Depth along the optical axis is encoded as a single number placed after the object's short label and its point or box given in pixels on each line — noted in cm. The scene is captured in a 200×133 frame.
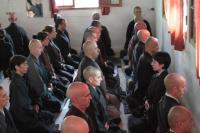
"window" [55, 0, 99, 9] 1091
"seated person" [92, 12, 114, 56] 1019
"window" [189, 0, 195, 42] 577
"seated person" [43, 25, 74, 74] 847
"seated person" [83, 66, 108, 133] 532
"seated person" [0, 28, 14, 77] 900
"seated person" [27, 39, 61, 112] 680
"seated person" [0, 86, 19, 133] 490
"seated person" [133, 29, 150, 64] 732
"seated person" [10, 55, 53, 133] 595
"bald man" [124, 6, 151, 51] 1019
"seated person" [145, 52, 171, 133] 550
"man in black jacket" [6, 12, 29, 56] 998
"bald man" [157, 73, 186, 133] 452
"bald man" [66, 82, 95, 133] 453
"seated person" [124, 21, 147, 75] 822
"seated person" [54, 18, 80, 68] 957
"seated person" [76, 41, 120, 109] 632
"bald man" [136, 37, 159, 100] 637
